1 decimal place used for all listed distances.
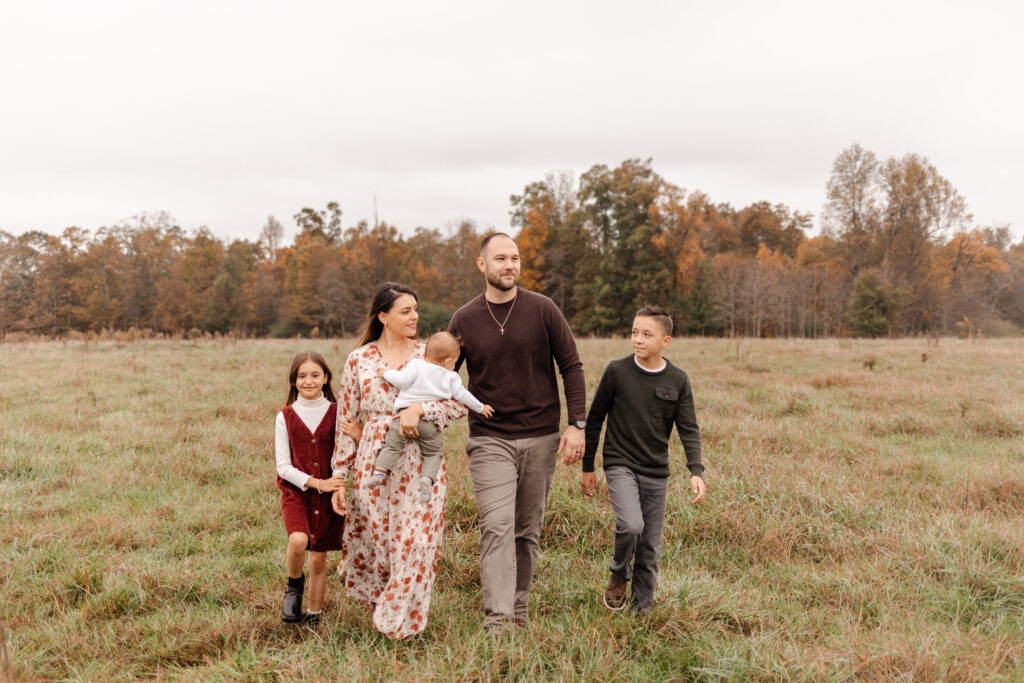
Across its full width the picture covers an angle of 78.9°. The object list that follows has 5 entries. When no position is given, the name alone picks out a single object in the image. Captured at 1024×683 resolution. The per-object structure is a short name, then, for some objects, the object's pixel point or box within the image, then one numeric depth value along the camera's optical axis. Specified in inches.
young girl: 143.2
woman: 135.1
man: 139.8
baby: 134.6
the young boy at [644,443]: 143.1
